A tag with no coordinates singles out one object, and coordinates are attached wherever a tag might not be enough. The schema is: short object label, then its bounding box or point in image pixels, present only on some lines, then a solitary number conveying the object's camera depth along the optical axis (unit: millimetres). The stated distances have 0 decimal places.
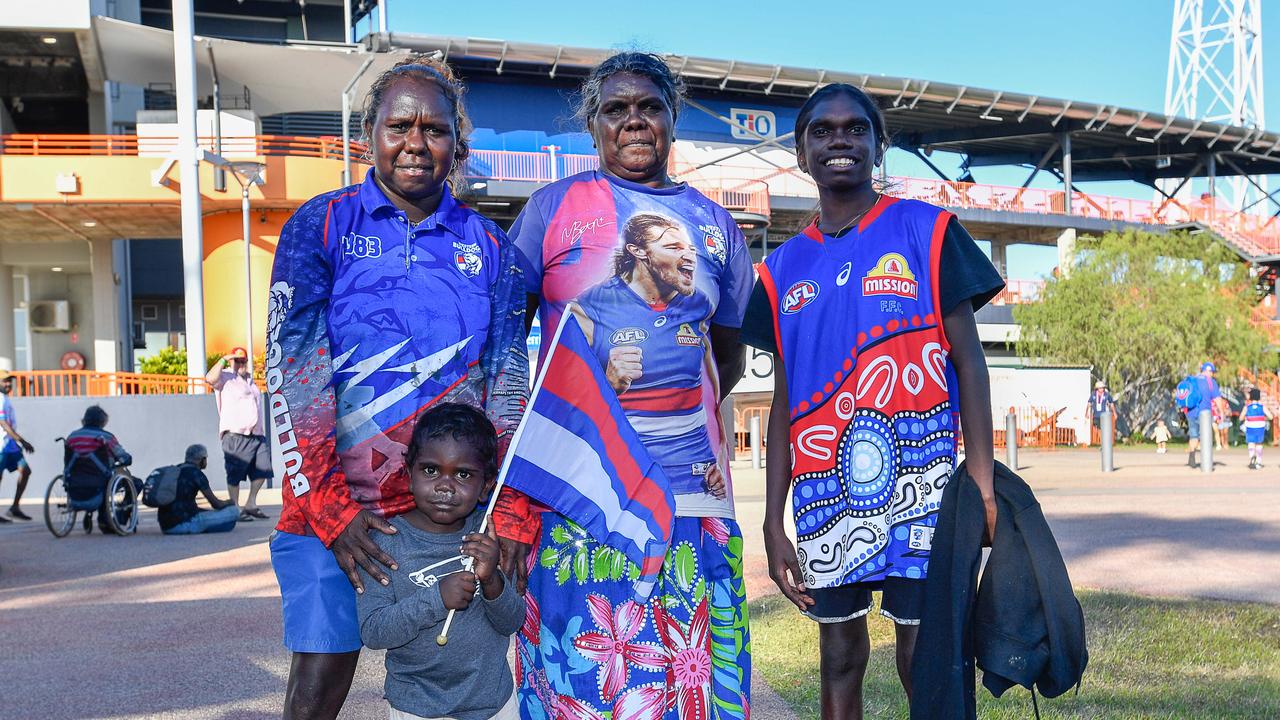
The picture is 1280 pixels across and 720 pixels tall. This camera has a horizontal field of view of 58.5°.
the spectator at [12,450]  13672
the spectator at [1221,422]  25281
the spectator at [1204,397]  19031
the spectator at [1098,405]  25422
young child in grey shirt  2842
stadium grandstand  24938
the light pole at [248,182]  22172
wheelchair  11977
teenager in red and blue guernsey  3316
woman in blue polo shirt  2836
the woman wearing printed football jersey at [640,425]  3109
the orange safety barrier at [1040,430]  26891
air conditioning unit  28688
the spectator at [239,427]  12984
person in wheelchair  11914
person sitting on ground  12039
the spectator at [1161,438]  24084
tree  29562
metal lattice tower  43500
